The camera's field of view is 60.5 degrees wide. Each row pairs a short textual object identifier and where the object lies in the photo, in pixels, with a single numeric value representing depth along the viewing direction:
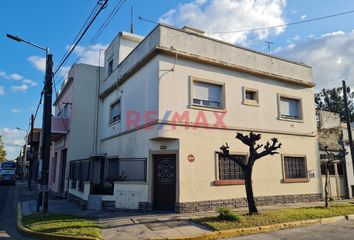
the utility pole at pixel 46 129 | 11.64
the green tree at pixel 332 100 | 41.34
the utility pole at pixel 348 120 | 15.39
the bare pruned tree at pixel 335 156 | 17.01
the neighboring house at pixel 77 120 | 17.64
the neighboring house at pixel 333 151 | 17.05
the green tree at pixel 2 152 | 62.69
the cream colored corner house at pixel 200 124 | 11.78
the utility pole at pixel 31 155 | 24.49
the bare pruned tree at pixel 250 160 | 10.45
